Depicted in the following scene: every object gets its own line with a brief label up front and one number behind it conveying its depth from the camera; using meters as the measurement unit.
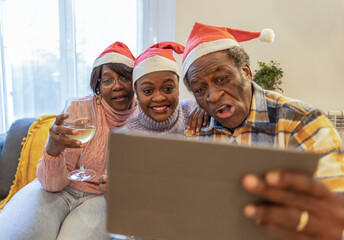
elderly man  0.47
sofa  1.78
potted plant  2.41
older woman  1.17
